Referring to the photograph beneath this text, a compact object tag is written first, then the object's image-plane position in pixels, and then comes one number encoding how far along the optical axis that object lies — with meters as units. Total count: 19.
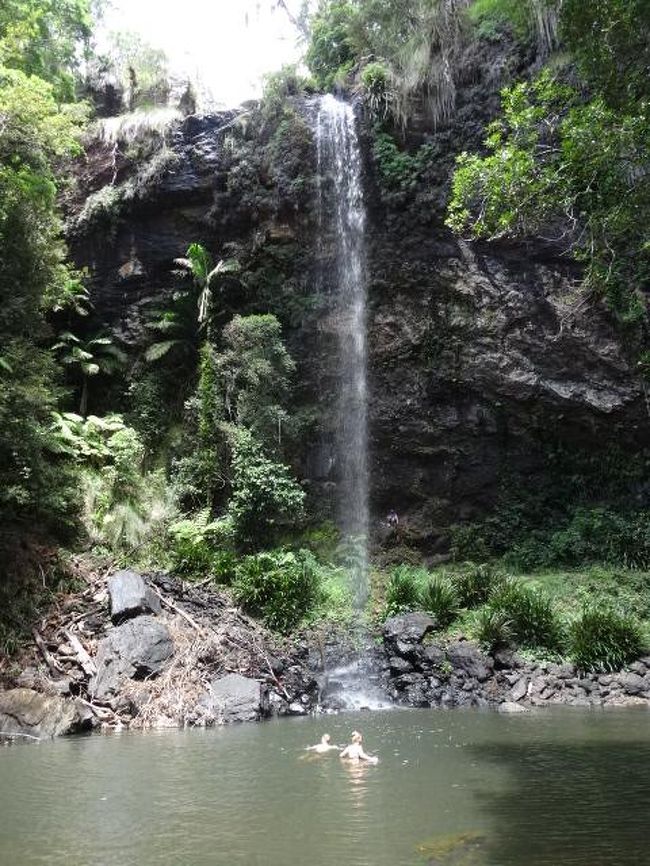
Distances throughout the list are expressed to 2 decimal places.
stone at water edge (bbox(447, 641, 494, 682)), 10.51
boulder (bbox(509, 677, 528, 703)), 9.99
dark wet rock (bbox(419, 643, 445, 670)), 10.77
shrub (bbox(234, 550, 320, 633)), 11.79
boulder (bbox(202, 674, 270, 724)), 9.23
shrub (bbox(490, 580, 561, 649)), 10.98
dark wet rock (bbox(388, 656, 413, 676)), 10.75
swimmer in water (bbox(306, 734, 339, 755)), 7.07
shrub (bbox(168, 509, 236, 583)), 12.70
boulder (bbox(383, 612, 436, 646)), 11.16
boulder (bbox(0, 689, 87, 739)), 8.38
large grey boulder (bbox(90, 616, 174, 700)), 9.43
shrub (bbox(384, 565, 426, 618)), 12.60
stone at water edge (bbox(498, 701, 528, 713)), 9.43
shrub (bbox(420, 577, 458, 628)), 11.99
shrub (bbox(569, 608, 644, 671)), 10.36
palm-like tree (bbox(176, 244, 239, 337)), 16.66
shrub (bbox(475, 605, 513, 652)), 10.92
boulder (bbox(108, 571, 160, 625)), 10.30
